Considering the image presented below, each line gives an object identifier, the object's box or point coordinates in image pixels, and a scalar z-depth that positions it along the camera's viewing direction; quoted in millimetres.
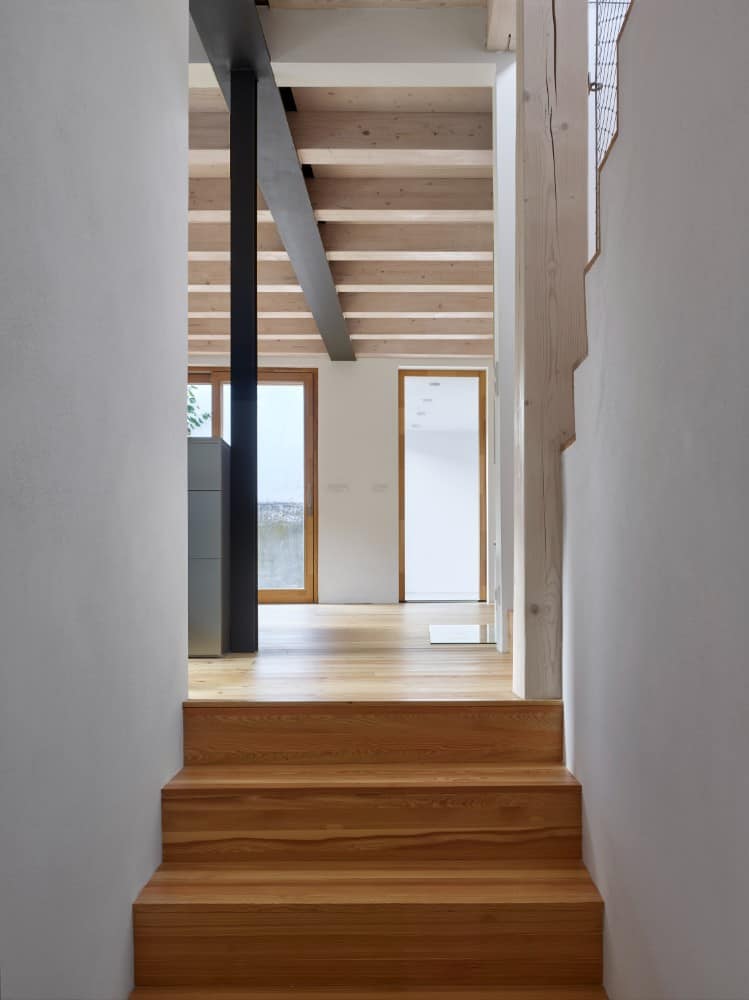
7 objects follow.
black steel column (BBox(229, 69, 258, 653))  3682
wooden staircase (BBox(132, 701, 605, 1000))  1968
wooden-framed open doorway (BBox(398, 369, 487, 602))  10938
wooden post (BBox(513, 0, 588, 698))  2518
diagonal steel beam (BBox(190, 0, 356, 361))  3250
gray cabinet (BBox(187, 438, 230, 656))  3549
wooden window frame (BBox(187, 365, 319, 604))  7984
